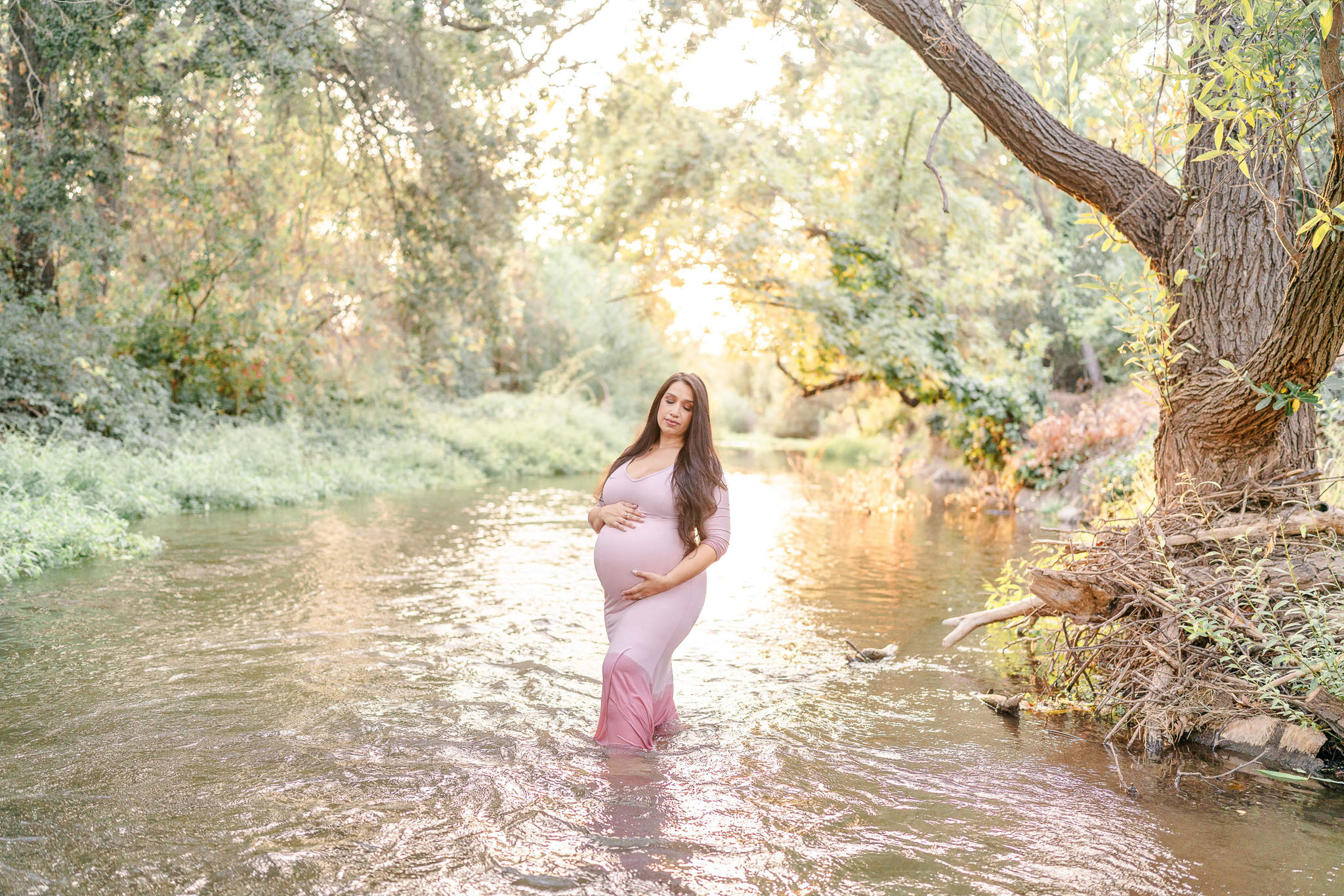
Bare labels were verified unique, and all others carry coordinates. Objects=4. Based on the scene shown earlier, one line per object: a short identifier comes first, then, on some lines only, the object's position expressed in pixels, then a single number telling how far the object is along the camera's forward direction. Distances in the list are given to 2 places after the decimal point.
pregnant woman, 5.08
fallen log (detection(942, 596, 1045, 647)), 6.55
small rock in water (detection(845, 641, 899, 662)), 7.35
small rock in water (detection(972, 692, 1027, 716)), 6.04
